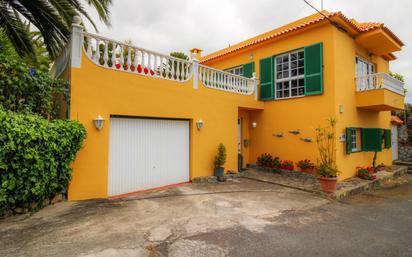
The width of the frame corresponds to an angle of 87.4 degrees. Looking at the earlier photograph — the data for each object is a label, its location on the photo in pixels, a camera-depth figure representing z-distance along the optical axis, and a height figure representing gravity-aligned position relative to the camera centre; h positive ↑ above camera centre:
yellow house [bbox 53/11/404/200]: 5.53 +1.27
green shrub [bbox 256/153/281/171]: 9.33 -1.08
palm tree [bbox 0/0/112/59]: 6.03 +3.46
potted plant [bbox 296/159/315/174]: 8.25 -1.08
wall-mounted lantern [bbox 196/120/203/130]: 7.67 +0.48
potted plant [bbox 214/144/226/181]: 7.96 -0.87
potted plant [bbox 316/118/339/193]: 6.74 -0.37
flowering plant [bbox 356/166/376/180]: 8.41 -1.39
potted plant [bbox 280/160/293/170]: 8.91 -1.13
